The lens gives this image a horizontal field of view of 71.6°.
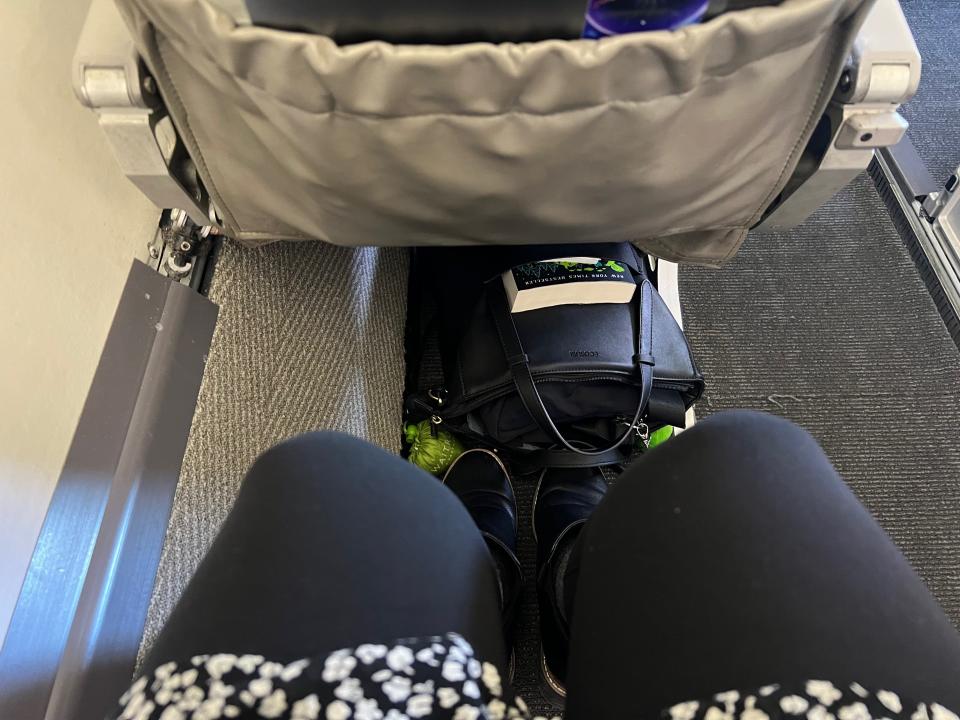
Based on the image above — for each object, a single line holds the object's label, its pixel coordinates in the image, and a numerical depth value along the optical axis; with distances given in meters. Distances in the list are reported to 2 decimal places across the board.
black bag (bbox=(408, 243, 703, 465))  0.85
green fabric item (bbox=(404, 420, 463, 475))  1.01
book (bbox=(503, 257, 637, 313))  0.87
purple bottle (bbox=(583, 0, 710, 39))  0.45
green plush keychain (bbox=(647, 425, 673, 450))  1.00
